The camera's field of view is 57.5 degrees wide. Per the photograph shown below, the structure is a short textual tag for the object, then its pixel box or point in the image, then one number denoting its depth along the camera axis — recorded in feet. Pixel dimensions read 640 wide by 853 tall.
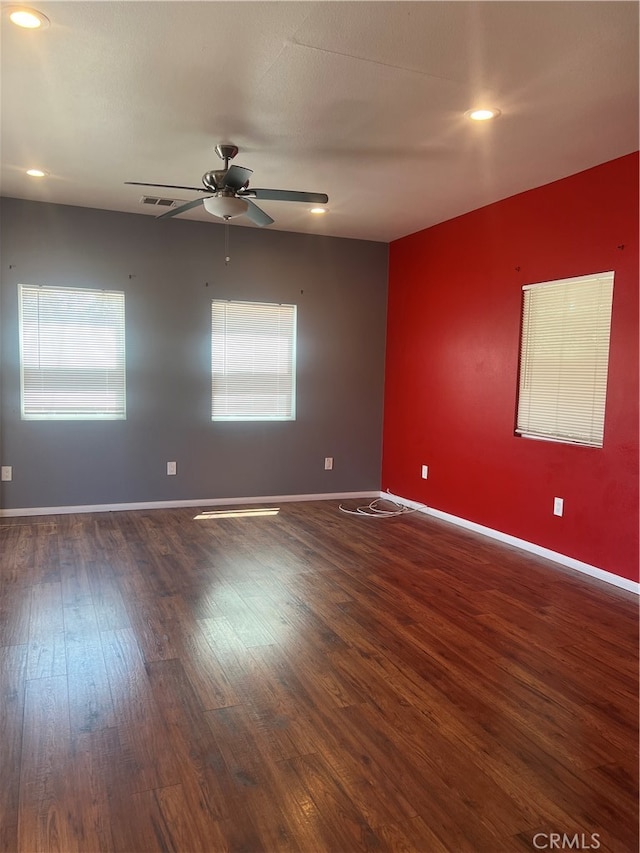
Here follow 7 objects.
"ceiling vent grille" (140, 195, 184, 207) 15.13
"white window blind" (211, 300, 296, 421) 18.22
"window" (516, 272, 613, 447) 12.34
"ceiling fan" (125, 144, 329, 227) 10.87
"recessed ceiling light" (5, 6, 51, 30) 7.17
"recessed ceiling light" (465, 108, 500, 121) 9.75
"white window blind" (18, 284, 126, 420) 16.12
